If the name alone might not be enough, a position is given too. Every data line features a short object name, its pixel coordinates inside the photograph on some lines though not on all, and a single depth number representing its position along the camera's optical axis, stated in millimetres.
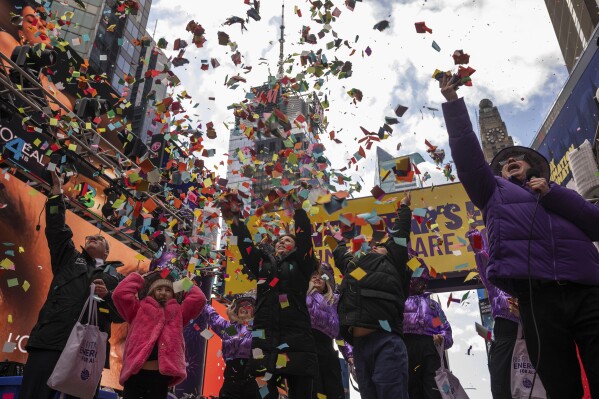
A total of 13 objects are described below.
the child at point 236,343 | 4867
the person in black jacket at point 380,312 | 3242
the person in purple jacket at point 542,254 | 1928
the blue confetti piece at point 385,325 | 3285
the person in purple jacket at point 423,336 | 4348
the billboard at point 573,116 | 6632
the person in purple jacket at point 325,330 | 4652
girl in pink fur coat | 3174
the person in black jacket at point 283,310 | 3254
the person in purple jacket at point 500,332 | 3396
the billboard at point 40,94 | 7094
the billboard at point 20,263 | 6684
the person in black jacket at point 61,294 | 3178
